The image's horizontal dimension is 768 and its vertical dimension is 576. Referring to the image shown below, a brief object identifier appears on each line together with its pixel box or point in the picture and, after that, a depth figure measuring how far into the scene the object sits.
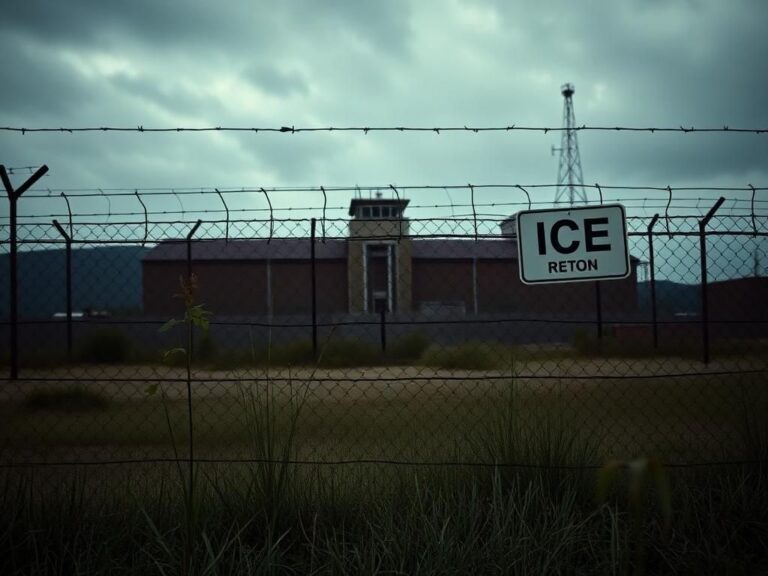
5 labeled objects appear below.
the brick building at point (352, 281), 26.25
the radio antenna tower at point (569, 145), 38.31
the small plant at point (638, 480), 0.79
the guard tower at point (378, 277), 27.50
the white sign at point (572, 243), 3.36
